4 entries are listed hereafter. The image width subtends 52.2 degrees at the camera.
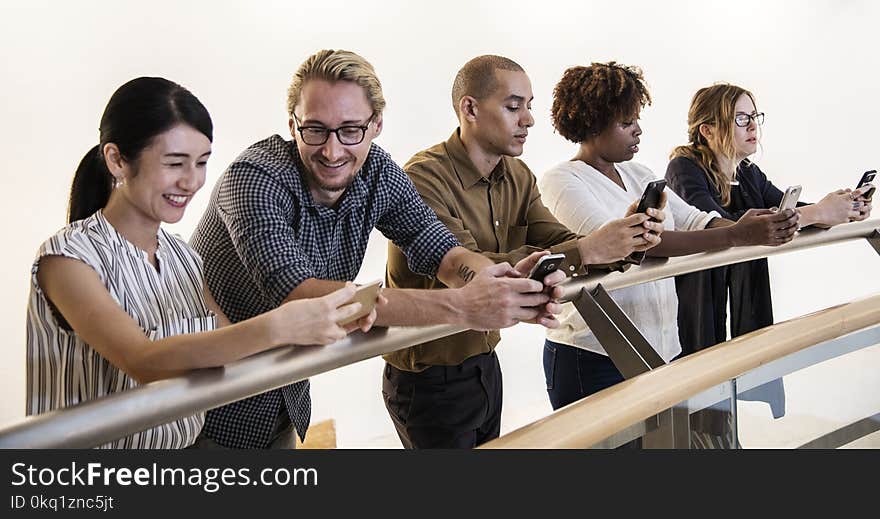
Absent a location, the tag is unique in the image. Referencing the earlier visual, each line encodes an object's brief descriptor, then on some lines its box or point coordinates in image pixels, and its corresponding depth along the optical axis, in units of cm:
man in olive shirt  234
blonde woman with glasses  322
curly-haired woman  255
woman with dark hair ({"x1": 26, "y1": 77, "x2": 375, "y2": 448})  130
